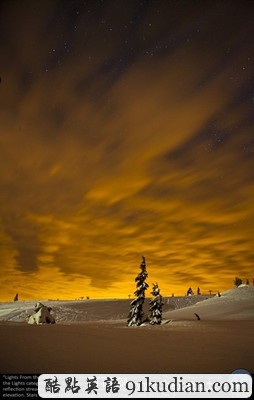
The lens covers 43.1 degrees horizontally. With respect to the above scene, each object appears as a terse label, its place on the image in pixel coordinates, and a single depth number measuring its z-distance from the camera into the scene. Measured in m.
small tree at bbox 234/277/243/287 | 97.58
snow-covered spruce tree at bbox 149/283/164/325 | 38.38
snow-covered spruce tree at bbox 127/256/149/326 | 40.34
